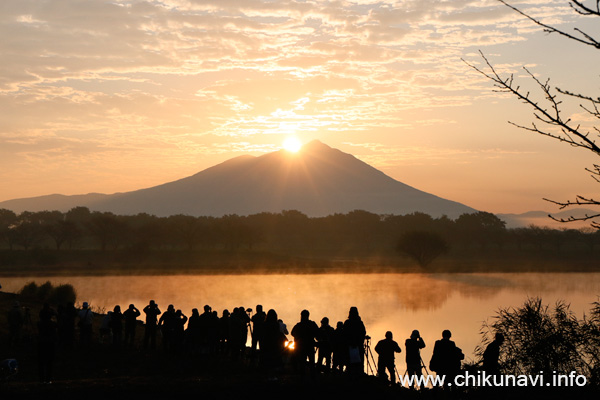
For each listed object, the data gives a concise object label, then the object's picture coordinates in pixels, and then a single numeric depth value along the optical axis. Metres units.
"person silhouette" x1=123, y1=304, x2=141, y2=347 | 25.38
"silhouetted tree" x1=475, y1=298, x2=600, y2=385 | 19.36
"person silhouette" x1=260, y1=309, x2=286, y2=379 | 19.69
